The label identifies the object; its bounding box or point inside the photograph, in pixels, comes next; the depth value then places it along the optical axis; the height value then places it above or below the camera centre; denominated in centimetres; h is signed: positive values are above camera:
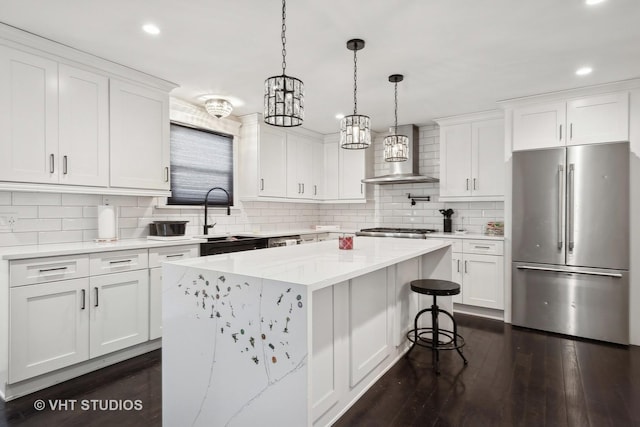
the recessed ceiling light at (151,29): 237 +125
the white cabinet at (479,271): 394 -72
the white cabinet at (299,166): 505 +65
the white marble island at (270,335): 140 -61
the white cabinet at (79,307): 224 -72
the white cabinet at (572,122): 334 +90
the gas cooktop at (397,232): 450 -31
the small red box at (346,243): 252 -25
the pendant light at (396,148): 304 +54
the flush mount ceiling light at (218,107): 388 +115
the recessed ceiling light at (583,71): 303 +124
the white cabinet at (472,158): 423 +66
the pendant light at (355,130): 248 +57
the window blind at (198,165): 392 +54
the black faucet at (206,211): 395 -2
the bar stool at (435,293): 264 -63
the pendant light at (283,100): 186 +59
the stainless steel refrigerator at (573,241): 327 -31
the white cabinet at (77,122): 242 +69
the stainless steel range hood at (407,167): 482 +60
